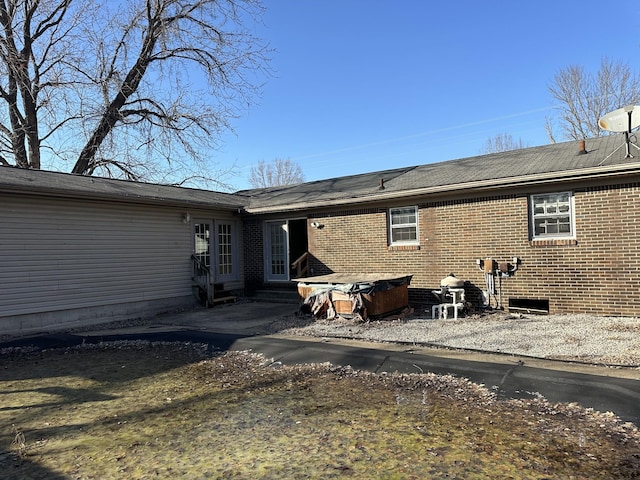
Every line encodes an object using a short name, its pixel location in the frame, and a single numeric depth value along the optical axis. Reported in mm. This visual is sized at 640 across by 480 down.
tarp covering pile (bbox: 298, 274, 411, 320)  8766
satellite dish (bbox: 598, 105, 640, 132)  8570
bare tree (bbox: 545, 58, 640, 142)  24453
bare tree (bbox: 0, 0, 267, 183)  19375
